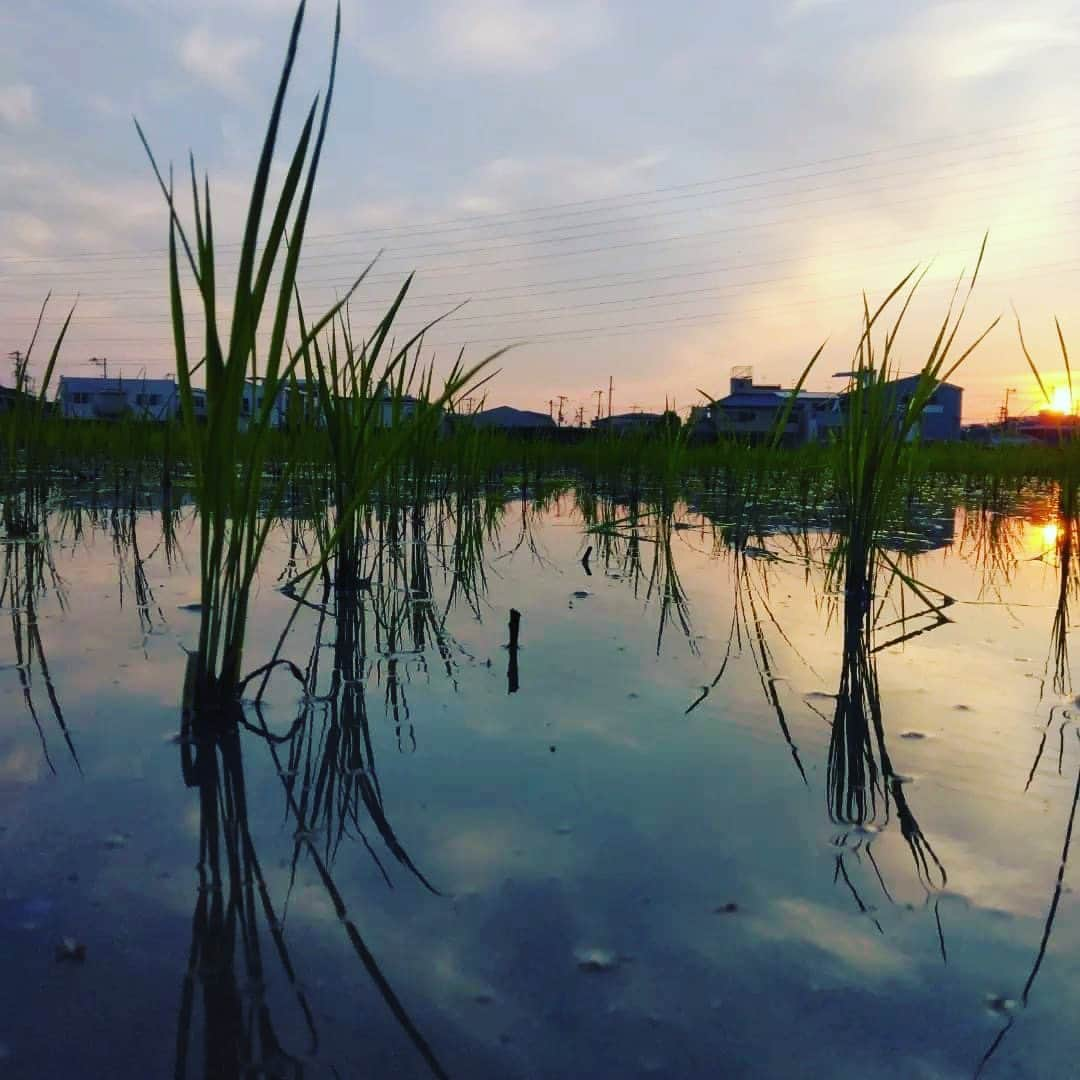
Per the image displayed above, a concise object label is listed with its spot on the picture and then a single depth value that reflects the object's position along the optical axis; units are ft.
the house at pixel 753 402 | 115.75
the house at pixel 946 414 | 138.00
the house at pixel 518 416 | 142.43
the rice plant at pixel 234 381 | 3.21
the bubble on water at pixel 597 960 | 2.11
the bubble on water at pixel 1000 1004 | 1.98
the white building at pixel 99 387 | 106.83
